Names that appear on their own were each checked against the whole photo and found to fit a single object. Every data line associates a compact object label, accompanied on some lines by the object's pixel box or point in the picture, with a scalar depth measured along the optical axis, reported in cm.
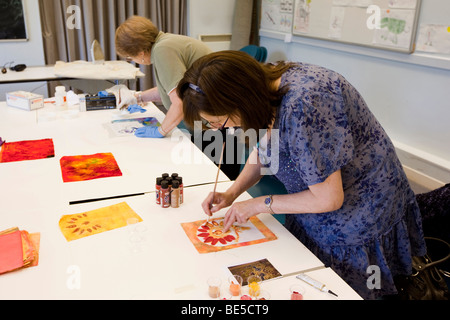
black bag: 156
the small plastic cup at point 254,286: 110
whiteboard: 261
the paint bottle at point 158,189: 153
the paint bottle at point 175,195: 152
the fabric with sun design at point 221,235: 131
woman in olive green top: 218
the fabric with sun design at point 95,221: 137
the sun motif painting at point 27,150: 196
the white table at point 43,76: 329
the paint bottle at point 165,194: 151
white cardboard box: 268
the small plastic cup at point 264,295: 109
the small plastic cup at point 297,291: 108
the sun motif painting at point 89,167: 179
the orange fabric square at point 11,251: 117
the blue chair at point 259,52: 369
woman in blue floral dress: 111
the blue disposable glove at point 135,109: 273
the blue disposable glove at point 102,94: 279
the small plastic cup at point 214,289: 108
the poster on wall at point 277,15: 384
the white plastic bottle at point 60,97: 277
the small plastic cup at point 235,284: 109
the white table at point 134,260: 111
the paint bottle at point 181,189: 155
